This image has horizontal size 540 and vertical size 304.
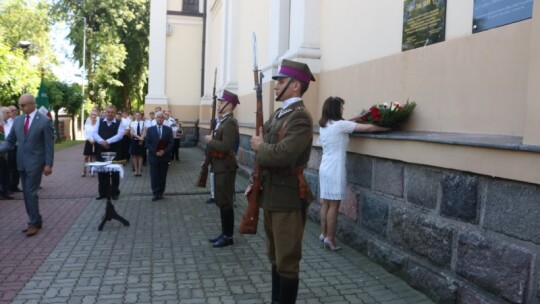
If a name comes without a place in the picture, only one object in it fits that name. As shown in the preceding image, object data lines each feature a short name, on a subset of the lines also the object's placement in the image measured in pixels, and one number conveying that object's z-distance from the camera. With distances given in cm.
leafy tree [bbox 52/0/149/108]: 3356
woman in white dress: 532
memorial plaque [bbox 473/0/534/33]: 400
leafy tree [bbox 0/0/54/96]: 4462
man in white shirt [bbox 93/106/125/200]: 923
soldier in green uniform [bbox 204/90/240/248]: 581
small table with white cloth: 679
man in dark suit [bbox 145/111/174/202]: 932
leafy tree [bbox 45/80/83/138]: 3112
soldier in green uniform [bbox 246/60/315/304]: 349
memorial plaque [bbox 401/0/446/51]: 507
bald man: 640
